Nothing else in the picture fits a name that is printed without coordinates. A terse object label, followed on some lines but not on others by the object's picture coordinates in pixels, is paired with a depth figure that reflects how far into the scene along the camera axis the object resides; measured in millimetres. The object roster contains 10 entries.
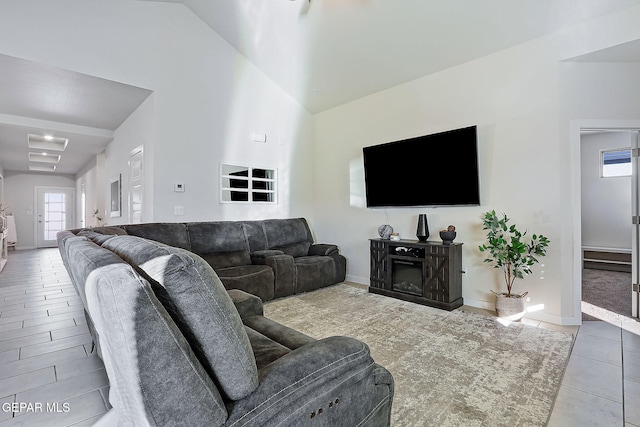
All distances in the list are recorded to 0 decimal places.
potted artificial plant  3193
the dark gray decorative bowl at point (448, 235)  3710
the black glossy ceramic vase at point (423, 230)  3969
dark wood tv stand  3627
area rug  1815
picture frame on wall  5657
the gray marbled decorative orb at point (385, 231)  4371
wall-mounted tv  3680
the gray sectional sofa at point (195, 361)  786
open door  3326
